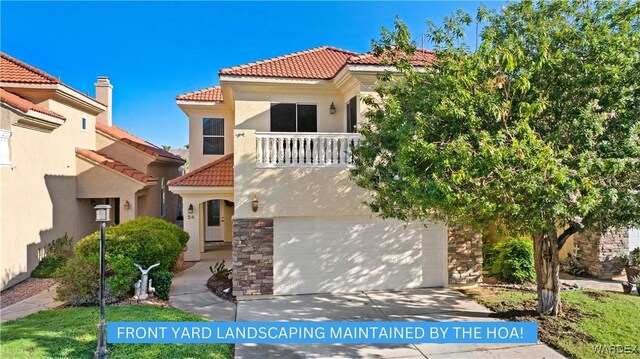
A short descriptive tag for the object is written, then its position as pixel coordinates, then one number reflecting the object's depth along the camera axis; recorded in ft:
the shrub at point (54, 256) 39.89
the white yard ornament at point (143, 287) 30.78
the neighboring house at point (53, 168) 36.58
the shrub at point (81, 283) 29.35
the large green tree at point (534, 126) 18.06
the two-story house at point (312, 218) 33.22
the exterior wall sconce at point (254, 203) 32.89
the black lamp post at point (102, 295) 20.03
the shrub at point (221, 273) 37.65
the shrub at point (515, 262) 36.50
